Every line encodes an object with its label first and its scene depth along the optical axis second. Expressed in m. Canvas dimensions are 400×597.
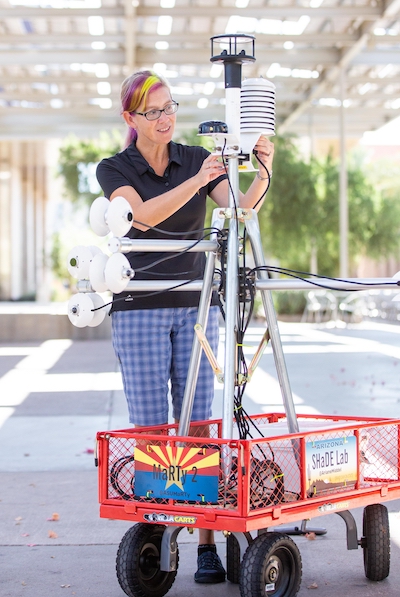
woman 6.54
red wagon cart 5.63
